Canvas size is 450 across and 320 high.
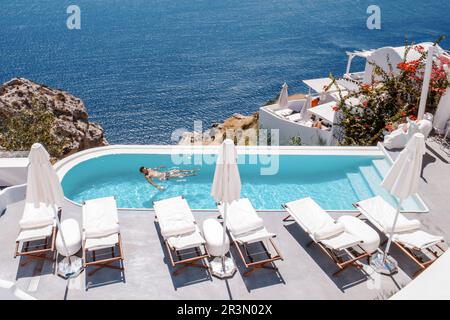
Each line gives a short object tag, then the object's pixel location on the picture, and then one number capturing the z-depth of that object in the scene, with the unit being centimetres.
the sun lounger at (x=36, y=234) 856
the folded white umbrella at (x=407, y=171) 749
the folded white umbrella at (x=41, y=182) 755
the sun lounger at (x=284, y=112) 2391
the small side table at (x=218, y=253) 844
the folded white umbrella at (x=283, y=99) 2386
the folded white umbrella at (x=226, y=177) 765
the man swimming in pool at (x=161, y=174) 1205
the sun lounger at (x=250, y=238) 856
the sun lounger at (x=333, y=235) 845
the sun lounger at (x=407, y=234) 849
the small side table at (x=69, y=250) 834
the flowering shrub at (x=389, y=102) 1460
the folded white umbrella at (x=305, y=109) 2247
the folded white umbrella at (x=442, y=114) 1336
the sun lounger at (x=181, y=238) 852
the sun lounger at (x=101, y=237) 841
